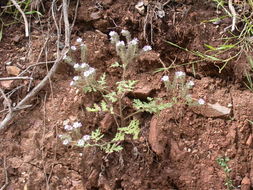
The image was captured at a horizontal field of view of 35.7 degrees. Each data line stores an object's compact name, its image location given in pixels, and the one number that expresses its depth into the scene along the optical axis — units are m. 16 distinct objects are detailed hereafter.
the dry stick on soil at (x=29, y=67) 2.85
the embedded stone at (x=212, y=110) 2.73
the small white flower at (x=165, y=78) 2.71
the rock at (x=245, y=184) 2.52
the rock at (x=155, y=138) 2.69
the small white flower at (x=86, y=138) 2.65
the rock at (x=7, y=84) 2.98
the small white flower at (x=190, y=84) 2.69
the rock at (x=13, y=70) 3.04
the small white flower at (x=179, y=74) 2.68
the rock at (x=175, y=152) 2.66
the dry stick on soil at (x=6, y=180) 2.64
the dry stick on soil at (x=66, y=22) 2.90
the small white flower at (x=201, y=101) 2.70
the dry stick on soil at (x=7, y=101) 2.66
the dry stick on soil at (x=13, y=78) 2.71
